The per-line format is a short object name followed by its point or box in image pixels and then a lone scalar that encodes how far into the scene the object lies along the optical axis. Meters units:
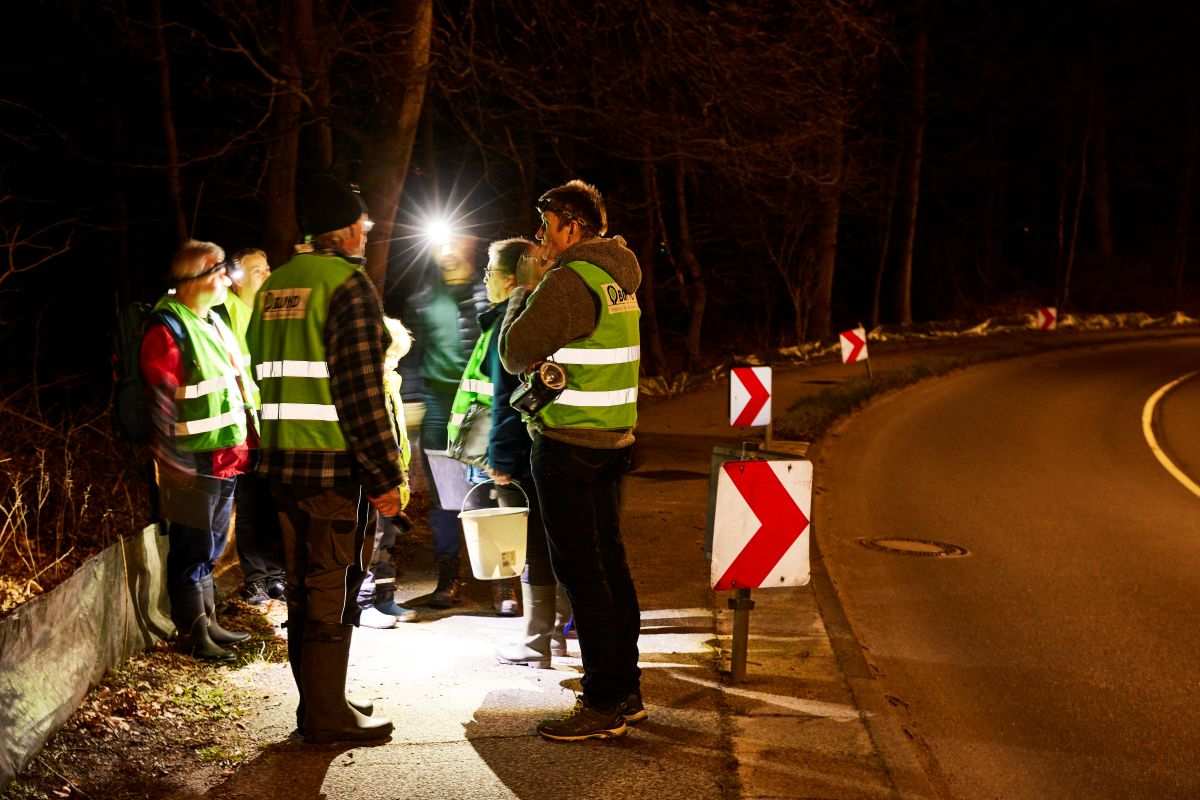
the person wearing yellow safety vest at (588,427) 5.09
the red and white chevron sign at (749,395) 12.62
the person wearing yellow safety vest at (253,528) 7.18
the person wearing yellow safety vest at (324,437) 4.89
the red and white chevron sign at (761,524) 6.01
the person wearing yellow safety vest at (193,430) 6.16
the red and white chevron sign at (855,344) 20.48
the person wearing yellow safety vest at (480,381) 6.61
